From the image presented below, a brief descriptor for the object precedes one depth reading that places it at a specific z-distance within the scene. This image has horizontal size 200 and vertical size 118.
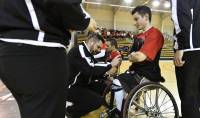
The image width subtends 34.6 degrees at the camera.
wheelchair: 2.37
